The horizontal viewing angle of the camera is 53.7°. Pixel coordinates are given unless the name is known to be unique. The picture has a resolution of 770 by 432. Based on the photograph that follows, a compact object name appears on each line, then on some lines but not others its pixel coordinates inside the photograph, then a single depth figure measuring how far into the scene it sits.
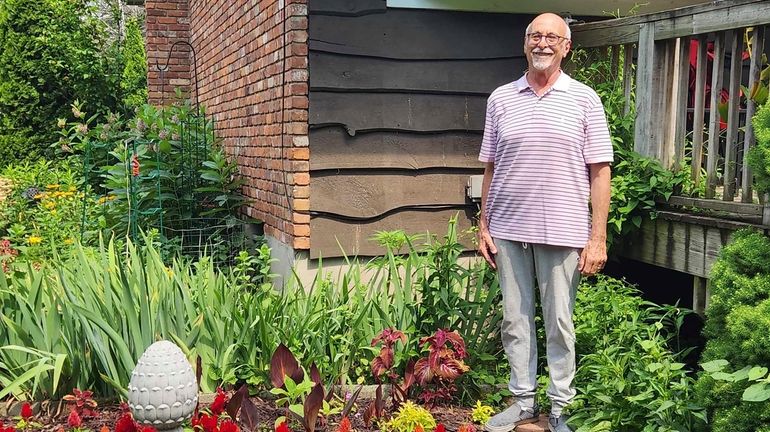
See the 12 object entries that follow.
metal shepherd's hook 8.59
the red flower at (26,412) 3.06
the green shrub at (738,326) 2.56
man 3.01
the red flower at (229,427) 2.30
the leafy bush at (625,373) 2.89
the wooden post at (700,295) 3.72
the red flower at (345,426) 2.60
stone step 3.24
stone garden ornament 2.34
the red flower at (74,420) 2.99
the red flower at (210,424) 2.60
